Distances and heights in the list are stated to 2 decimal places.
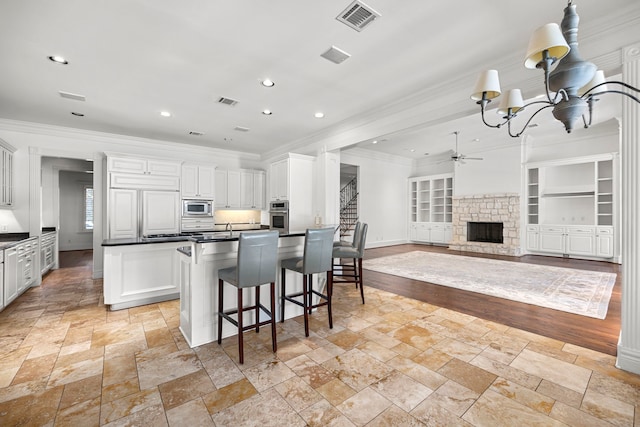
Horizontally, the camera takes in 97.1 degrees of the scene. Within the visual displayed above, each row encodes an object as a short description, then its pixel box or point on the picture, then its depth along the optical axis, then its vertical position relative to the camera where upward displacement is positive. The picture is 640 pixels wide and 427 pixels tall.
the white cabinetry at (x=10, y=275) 3.68 -0.83
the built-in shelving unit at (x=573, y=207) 6.90 +0.13
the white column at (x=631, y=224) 2.20 -0.10
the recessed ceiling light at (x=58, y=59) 3.01 +1.67
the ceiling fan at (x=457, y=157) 6.86 +1.53
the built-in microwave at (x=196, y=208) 6.16 +0.11
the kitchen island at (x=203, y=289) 2.73 -0.75
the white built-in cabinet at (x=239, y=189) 7.00 +0.62
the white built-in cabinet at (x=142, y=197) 5.34 +0.32
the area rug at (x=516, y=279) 3.92 -1.21
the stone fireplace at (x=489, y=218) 7.91 -0.17
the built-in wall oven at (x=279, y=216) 5.94 -0.07
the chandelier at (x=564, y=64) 1.44 +0.81
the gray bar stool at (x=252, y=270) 2.45 -0.53
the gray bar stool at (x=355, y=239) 4.37 -0.41
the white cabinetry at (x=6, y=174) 4.50 +0.65
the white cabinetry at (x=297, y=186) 5.81 +0.55
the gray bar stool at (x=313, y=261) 2.91 -0.53
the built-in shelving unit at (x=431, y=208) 9.70 +0.14
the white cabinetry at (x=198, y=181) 6.23 +0.71
